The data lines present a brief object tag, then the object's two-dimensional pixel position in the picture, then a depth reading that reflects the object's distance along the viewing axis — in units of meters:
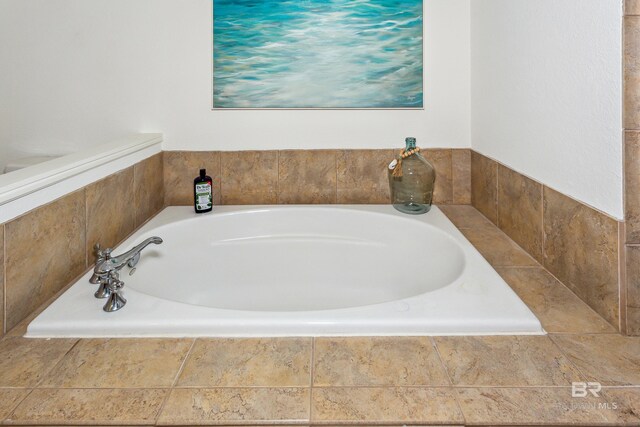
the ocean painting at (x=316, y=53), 2.14
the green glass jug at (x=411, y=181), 1.99
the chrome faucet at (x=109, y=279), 1.12
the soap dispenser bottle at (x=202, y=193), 2.05
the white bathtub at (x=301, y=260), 1.54
